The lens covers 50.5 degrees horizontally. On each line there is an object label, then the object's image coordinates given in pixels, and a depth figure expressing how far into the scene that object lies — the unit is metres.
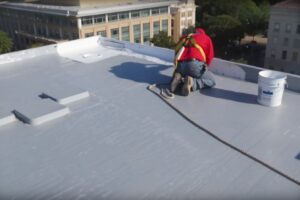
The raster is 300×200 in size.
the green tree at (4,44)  26.84
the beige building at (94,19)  26.48
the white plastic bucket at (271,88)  4.26
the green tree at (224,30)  28.97
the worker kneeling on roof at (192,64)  4.86
